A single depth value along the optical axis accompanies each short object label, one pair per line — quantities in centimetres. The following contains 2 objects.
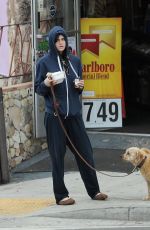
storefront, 1651
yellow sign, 1678
